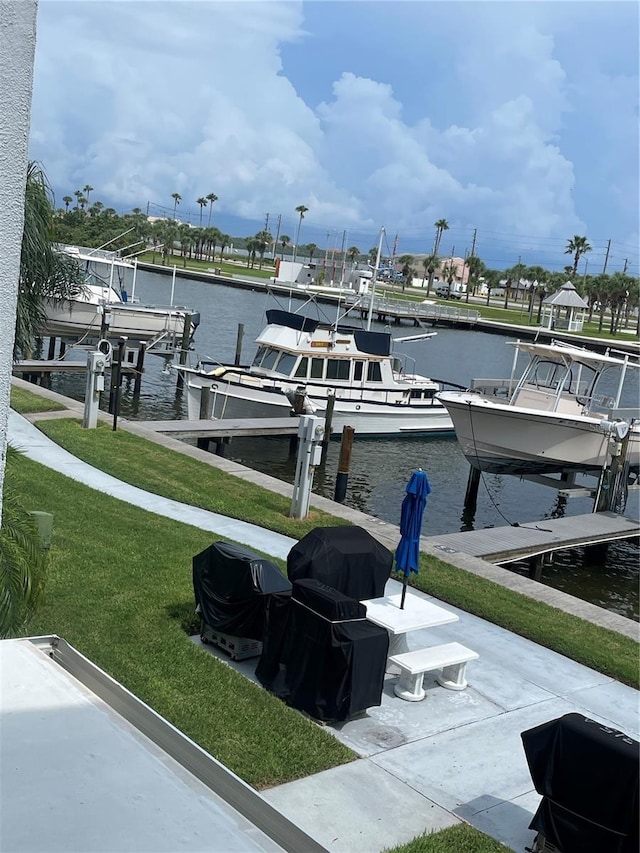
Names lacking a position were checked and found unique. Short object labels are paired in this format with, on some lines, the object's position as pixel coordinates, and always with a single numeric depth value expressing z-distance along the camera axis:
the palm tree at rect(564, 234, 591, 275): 118.69
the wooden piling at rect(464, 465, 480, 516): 23.42
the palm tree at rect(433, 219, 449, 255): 162.62
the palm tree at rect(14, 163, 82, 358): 9.73
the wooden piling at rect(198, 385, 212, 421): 26.70
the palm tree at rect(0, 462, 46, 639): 6.53
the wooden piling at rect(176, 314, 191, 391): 38.28
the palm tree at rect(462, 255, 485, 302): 145.25
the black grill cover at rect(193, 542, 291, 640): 8.29
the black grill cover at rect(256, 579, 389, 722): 7.46
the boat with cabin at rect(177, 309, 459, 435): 27.55
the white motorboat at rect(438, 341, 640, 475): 23.39
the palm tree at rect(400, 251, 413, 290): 149.23
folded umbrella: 8.95
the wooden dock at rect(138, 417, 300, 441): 22.50
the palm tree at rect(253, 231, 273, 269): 153.38
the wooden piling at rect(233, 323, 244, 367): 38.33
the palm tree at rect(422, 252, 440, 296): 140.93
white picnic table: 8.48
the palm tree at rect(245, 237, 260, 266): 155.88
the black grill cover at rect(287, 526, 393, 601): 8.73
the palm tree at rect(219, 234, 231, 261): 172.62
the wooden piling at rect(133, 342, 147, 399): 33.65
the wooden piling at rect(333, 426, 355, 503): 19.11
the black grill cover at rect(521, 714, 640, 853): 5.47
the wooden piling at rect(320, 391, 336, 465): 26.35
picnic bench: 8.28
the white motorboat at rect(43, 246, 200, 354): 38.12
